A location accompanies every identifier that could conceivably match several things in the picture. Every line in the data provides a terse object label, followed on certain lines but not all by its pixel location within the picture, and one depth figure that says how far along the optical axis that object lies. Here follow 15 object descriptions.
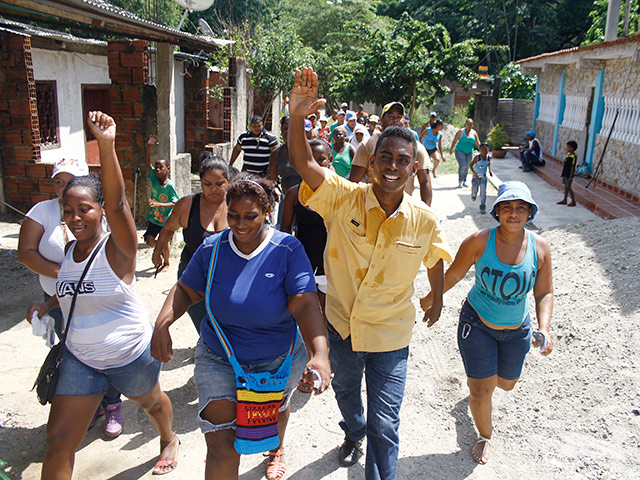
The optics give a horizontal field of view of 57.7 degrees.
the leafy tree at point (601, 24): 21.06
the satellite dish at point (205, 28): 15.95
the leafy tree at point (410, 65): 20.34
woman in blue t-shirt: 2.68
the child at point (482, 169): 10.52
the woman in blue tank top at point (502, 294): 3.40
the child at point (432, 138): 13.72
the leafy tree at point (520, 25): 29.80
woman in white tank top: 2.77
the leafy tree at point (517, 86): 21.84
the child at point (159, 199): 6.58
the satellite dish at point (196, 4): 11.09
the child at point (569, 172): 10.16
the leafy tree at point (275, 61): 15.59
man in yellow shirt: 2.98
